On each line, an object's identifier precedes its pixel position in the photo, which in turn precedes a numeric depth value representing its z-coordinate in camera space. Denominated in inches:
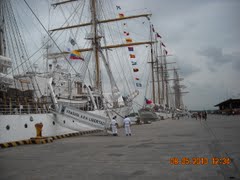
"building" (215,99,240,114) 2883.9
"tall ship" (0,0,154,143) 618.5
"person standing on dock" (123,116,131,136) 703.1
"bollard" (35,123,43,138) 591.7
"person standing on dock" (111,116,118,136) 713.3
